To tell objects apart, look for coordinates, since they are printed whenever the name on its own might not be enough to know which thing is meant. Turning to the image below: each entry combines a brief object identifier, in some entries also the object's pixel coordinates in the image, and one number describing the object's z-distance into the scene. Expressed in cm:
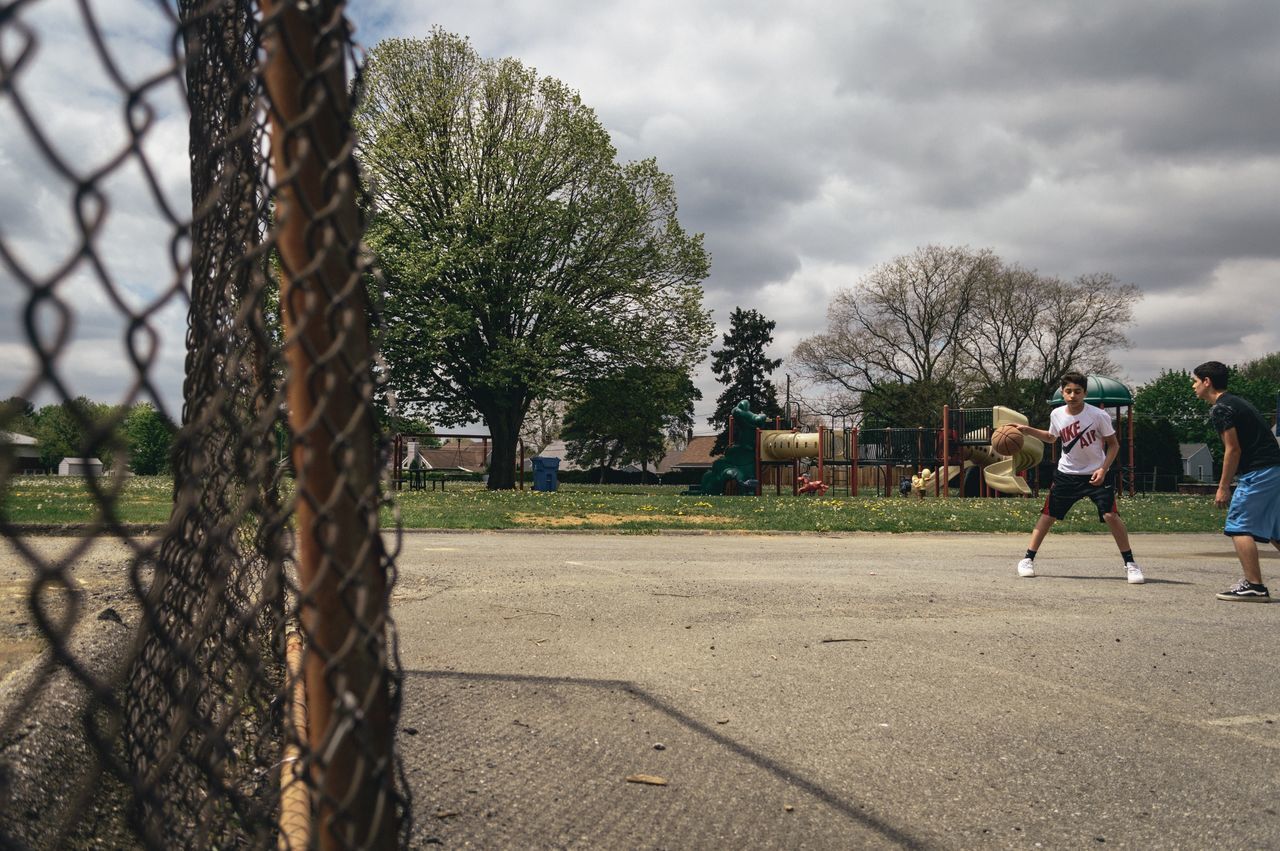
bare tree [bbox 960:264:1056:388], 5147
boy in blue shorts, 716
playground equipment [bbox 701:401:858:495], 3080
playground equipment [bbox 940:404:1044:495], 2916
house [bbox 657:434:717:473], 9769
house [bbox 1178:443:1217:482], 9656
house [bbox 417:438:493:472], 7323
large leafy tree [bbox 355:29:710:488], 3092
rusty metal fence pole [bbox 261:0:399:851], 127
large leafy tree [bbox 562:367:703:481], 3422
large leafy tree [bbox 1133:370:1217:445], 9225
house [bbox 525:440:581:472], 9060
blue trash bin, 3122
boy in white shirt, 838
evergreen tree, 7844
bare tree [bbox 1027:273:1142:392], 5047
